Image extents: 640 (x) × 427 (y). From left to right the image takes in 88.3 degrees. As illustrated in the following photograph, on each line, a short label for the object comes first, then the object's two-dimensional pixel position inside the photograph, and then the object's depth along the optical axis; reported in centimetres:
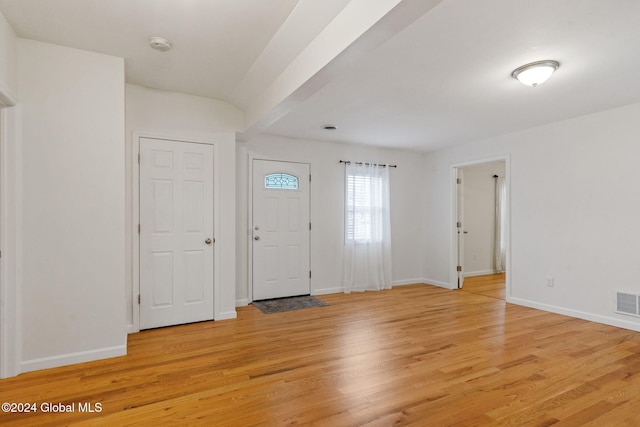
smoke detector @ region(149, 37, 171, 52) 254
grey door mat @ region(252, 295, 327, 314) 436
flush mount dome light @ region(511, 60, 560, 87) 260
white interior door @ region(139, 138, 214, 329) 358
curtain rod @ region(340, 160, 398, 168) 542
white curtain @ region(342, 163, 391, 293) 542
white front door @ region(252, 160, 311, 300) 475
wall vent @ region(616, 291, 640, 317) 351
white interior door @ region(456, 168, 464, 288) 572
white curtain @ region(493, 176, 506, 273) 712
